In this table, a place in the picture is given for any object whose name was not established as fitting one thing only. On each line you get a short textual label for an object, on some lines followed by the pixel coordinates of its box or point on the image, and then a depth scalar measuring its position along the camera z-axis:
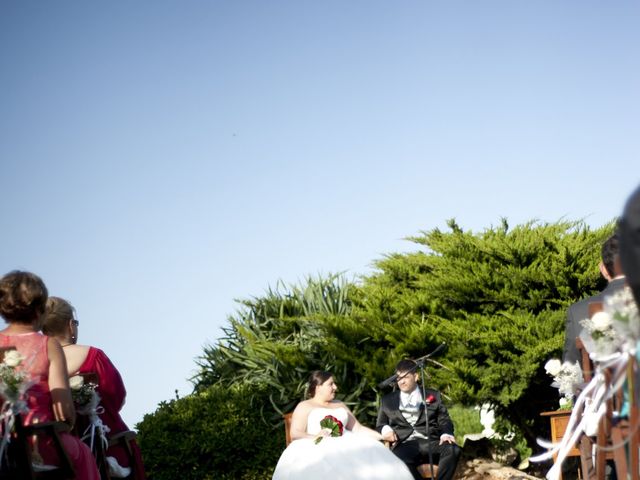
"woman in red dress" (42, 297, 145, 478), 6.30
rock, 11.05
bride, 8.43
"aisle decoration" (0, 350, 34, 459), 4.91
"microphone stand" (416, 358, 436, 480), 9.05
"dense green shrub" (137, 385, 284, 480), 11.80
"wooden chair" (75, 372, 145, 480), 6.18
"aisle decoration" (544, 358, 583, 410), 5.80
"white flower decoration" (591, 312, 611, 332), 4.50
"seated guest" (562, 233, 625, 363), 5.58
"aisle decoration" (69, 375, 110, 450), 6.12
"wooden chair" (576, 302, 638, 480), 4.54
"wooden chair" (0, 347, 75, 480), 4.92
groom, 10.09
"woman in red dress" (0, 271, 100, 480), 5.21
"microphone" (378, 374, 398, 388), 9.31
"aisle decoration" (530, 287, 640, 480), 3.35
